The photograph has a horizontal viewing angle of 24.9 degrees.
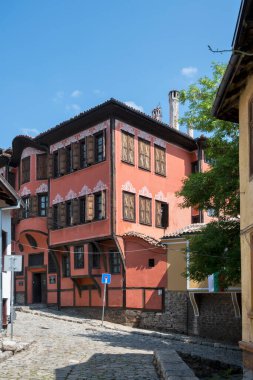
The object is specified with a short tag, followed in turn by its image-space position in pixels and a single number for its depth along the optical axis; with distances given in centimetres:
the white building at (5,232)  1903
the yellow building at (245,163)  1088
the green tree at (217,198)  1575
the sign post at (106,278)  2652
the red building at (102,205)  2791
